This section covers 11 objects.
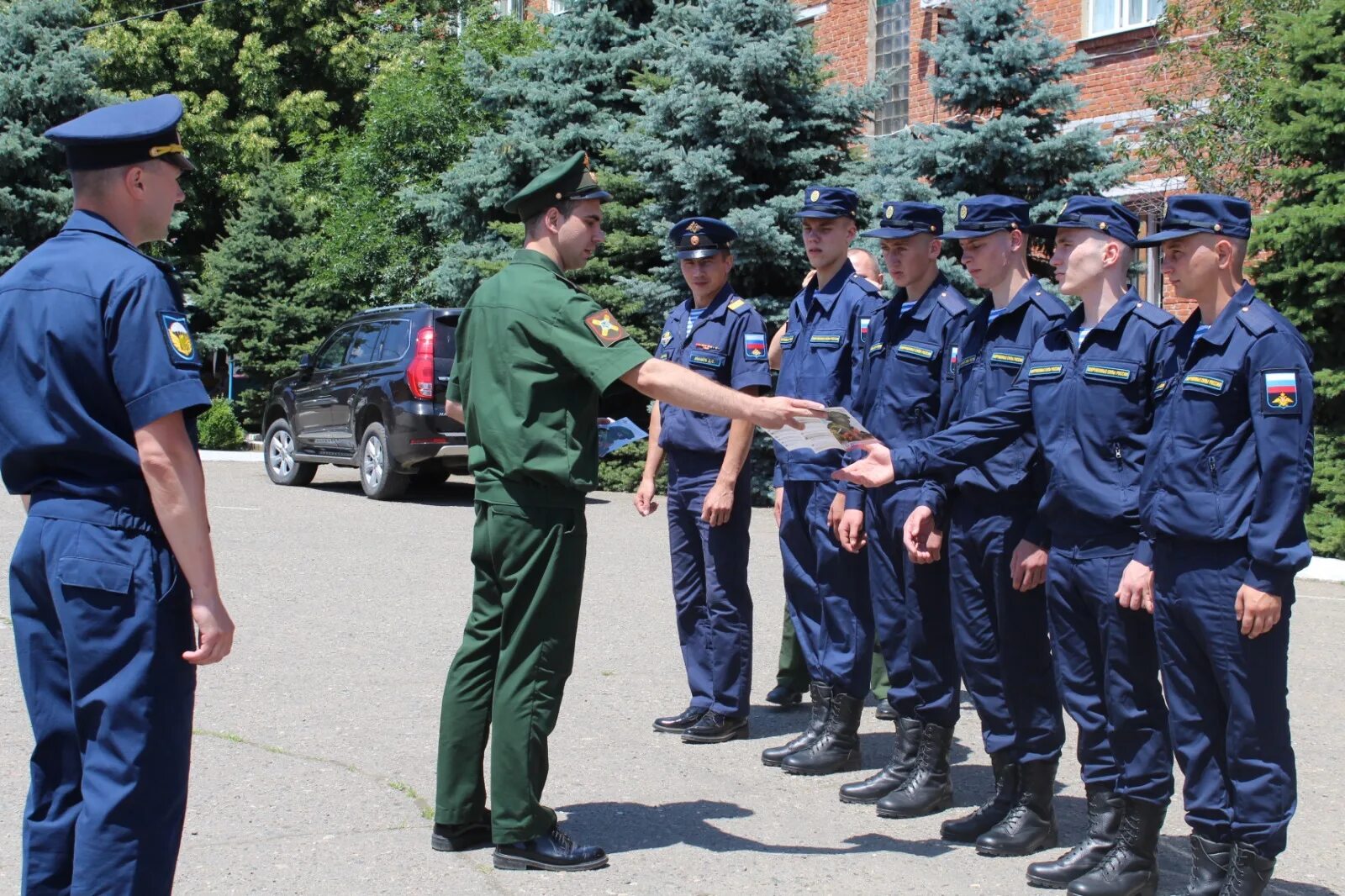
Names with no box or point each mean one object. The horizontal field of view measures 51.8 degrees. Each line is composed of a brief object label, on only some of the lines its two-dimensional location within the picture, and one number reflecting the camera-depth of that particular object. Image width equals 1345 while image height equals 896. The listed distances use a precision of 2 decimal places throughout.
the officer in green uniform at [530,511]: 4.36
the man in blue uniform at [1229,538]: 3.75
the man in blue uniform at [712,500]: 6.16
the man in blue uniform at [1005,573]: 4.73
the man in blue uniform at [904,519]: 5.21
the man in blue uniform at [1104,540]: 4.20
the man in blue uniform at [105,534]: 3.11
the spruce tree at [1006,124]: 13.45
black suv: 14.10
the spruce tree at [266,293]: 25.41
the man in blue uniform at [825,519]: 5.77
